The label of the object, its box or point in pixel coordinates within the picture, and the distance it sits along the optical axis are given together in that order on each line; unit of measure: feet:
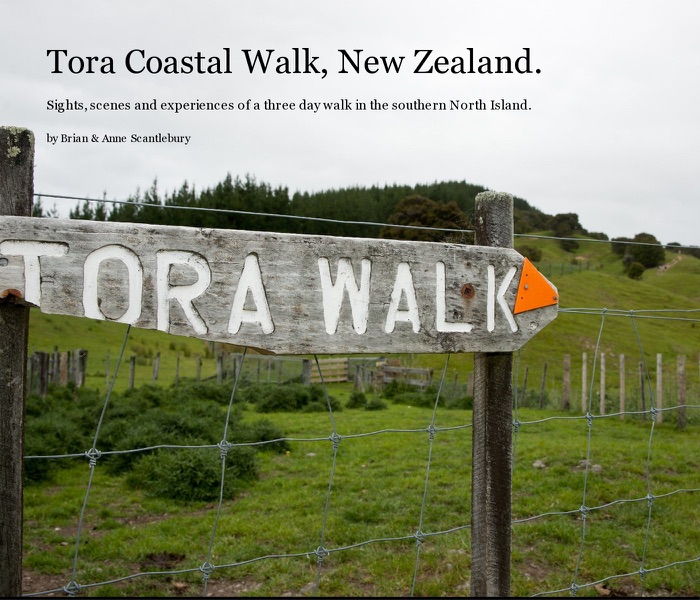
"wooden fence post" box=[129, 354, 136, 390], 62.90
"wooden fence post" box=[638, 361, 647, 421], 50.19
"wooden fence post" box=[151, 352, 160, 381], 69.36
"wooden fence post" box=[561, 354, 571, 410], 55.21
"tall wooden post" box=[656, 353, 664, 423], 46.96
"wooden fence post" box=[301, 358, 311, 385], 72.79
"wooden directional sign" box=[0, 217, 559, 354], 6.61
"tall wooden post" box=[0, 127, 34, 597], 6.72
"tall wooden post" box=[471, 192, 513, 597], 8.59
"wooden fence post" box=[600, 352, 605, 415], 41.47
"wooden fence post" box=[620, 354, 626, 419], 49.96
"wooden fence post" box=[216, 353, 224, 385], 72.02
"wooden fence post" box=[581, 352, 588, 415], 52.49
